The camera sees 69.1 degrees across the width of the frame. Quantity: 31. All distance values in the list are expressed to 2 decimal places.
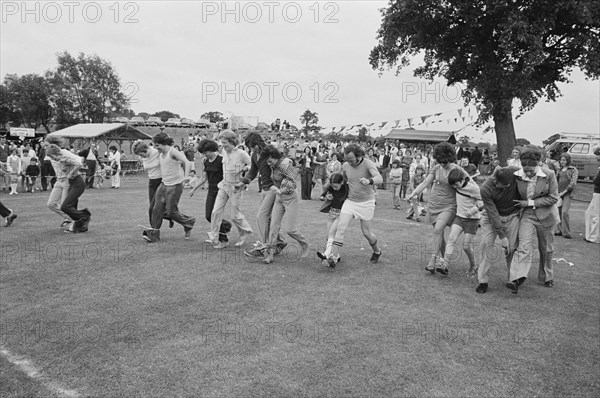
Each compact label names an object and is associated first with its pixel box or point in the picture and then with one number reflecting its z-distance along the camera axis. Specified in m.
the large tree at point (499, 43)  18.69
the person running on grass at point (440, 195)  6.11
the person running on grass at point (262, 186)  6.85
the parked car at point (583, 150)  25.00
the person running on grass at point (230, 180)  7.28
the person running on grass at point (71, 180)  8.22
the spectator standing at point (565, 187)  9.91
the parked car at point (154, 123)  42.51
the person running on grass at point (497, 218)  5.61
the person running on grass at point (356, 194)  6.42
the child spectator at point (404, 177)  15.94
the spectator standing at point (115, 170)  17.91
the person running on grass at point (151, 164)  8.05
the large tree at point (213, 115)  73.00
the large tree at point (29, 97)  50.44
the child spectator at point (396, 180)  13.76
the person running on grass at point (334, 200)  6.56
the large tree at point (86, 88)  51.88
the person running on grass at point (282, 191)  6.55
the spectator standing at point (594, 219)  9.41
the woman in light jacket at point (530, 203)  5.56
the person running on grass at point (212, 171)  7.67
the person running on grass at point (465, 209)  5.98
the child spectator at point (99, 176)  17.75
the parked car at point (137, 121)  41.22
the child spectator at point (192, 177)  9.64
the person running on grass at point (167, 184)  7.75
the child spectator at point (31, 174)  15.88
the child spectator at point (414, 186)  11.45
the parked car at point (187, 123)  46.72
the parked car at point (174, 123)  45.62
